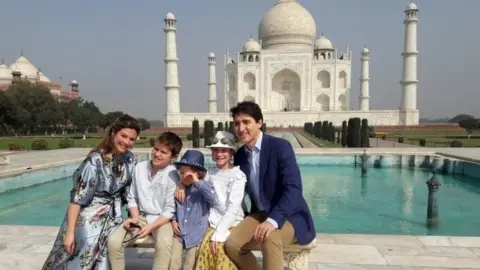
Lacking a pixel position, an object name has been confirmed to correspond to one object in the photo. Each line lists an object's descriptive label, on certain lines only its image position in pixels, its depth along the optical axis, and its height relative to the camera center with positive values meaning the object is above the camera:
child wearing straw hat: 2.02 -0.46
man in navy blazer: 1.99 -0.40
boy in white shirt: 2.06 -0.47
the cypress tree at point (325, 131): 20.15 -0.48
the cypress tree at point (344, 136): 15.89 -0.60
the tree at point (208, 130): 15.54 -0.34
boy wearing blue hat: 2.06 -0.50
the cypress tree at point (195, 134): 15.07 -0.48
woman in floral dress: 1.97 -0.45
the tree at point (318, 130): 21.68 -0.46
